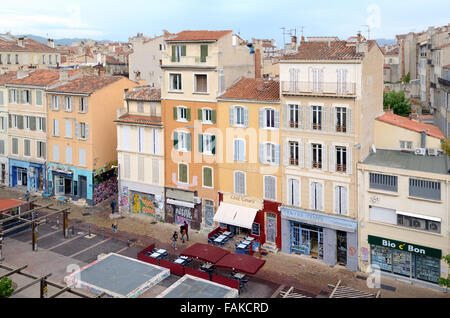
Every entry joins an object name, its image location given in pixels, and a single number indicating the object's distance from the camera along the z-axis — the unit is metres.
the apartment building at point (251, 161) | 35.62
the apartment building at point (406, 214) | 28.81
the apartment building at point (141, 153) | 42.41
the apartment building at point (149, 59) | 67.44
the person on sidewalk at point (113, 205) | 45.28
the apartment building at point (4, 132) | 54.66
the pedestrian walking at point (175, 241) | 37.34
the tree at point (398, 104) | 62.28
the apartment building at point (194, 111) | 38.34
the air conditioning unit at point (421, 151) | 33.25
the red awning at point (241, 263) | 28.52
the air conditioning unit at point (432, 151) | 32.97
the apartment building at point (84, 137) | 47.75
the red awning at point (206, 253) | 30.25
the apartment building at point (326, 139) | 31.81
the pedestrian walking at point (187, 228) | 38.84
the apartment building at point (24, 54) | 74.12
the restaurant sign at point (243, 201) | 36.74
